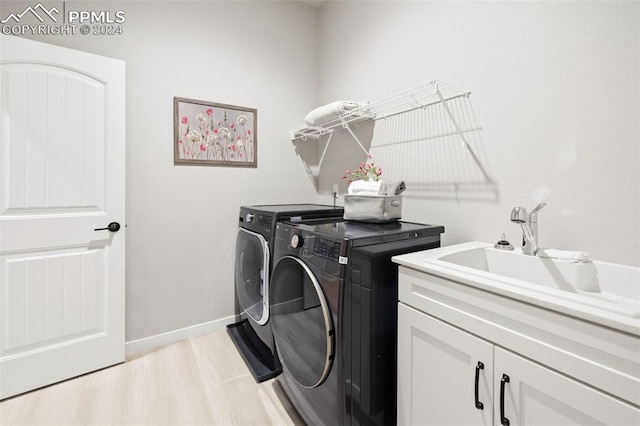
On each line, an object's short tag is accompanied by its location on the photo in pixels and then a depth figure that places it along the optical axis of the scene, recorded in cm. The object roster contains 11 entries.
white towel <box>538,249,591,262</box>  113
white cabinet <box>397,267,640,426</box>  72
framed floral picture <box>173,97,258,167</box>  222
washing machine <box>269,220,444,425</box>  113
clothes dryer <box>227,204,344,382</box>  185
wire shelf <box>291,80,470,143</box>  168
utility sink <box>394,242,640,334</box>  70
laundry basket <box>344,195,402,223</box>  163
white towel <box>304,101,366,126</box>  205
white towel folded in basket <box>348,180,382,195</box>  172
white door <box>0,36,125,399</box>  164
